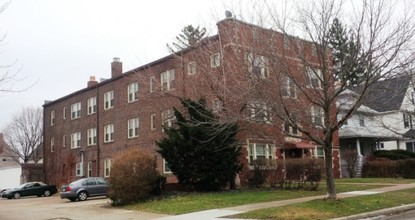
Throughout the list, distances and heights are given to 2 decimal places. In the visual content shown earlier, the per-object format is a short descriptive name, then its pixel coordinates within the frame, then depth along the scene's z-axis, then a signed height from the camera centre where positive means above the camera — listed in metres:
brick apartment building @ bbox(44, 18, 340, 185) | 17.84 +4.50
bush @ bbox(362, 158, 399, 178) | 33.31 +0.36
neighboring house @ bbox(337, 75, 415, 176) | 19.20 +3.18
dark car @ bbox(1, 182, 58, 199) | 40.06 -0.45
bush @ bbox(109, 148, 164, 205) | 22.19 +0.19
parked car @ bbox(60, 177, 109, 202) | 29.67 -0.34
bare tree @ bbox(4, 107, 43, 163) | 76.69 +7.83
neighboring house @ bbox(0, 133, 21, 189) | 58.97 +1.14
